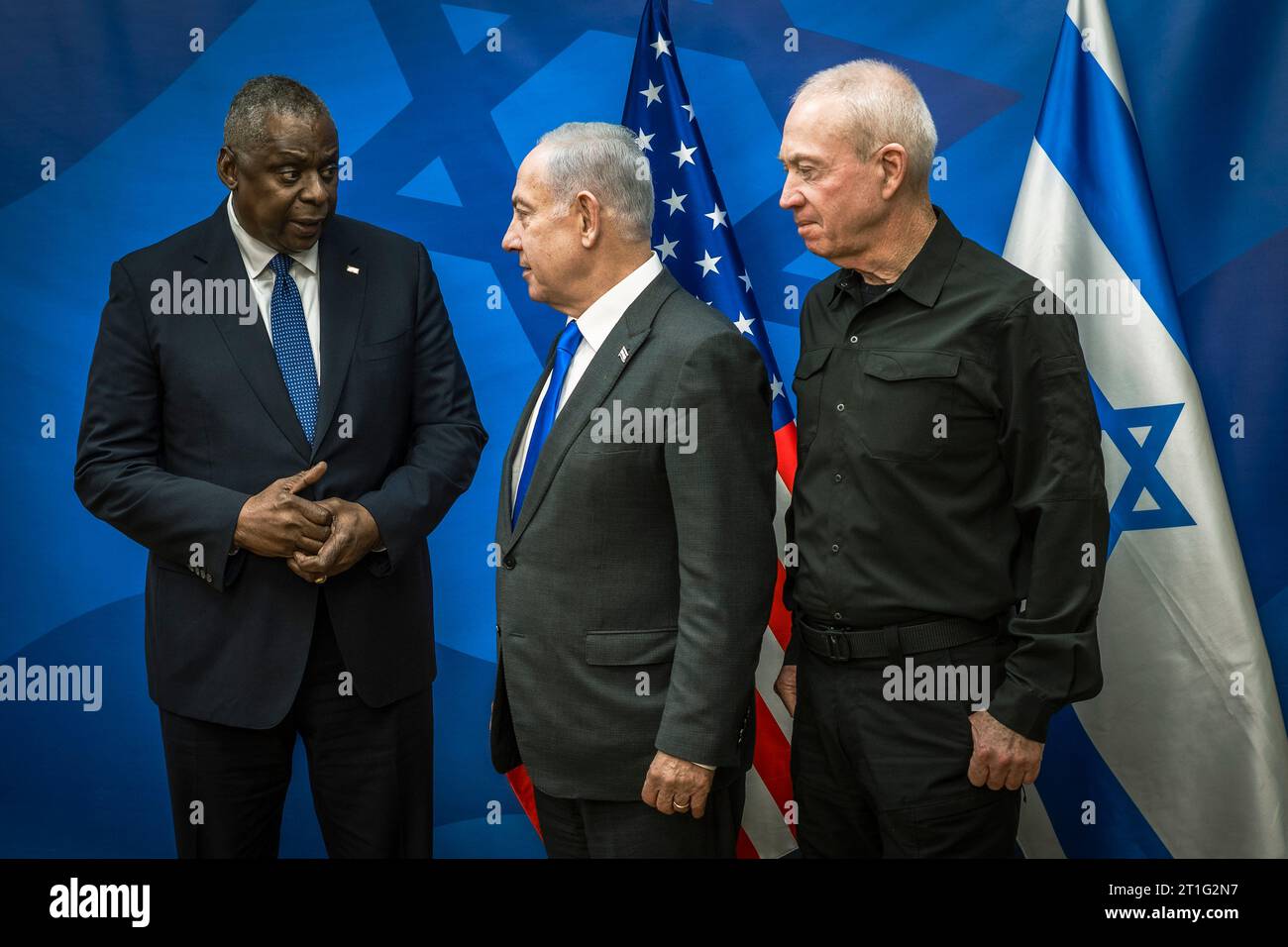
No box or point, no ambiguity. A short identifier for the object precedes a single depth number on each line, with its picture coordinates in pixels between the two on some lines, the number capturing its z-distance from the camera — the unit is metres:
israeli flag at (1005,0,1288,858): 2.92
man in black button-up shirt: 2.06
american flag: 3.13
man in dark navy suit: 2.38
